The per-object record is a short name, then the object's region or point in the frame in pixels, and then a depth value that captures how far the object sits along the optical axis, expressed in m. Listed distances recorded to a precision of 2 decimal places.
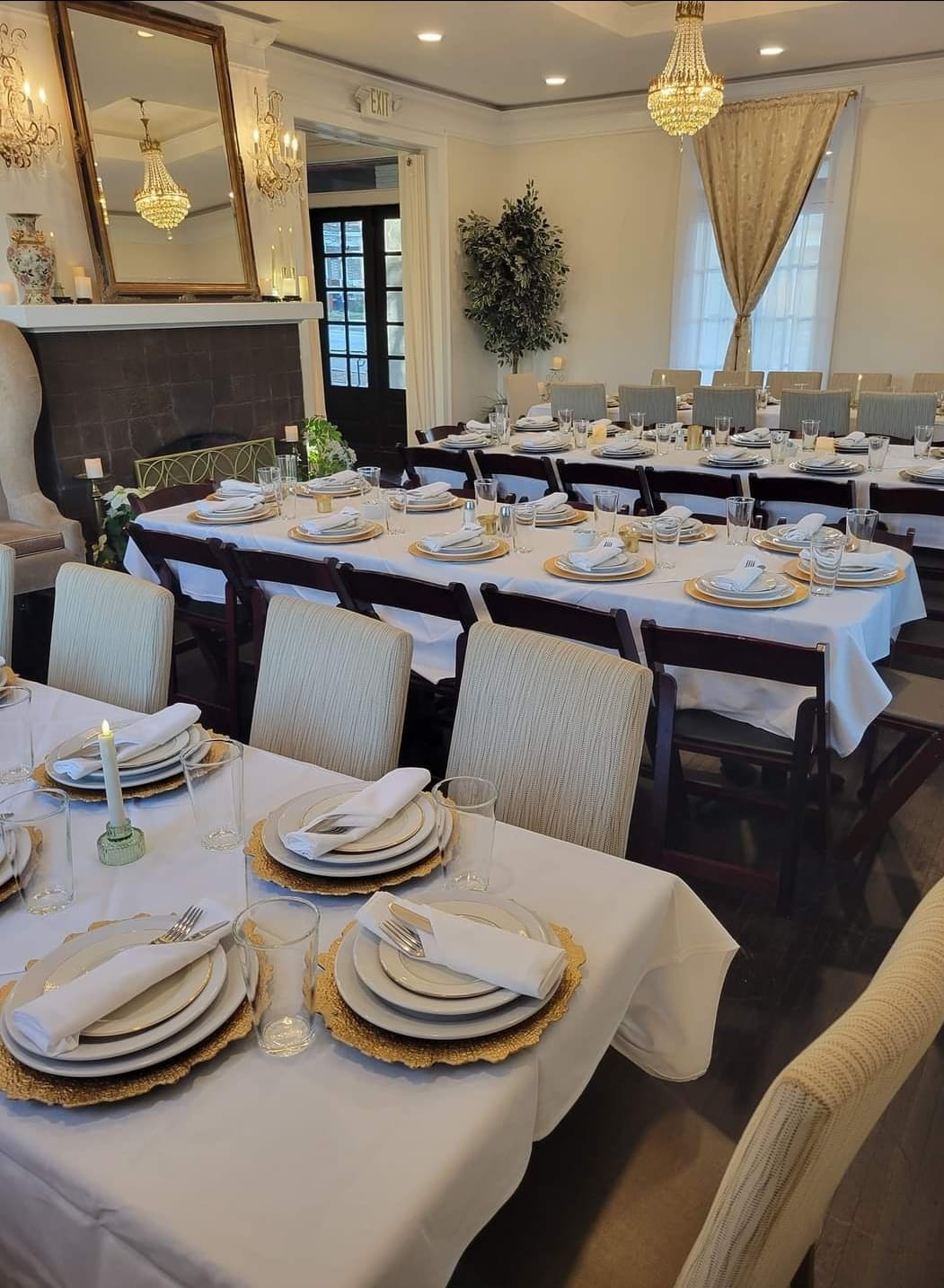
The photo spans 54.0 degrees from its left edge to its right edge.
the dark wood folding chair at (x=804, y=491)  3.39
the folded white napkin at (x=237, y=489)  3.49
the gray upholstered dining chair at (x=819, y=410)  4.87
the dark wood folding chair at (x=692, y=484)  3.57
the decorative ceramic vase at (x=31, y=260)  4.34
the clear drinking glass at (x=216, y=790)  1.28
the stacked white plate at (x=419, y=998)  0.96
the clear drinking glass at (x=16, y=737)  1.54
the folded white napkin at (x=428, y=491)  3.38
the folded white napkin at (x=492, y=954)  0.99
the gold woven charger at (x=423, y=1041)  0.93
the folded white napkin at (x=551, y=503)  3.15
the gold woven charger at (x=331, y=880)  1.22
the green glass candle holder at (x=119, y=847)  1.29
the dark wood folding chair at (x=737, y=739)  1.93
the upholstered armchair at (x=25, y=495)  4.26
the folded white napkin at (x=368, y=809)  1.24
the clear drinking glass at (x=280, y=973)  0.97
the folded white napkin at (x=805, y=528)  2.70
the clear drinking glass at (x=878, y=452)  3.68
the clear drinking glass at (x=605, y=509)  2.79
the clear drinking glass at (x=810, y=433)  4.16
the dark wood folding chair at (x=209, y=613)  2.87
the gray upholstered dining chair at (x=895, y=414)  4.59
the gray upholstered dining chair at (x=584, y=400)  5.58
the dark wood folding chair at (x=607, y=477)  3.78
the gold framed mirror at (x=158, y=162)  4.51
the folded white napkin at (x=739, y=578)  2.32
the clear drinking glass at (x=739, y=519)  2.66
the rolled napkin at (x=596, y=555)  2.53
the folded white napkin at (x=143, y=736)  1.49
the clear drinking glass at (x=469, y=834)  1.22
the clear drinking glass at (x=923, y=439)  3.86
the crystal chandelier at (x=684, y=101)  4.07
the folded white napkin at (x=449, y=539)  2.75
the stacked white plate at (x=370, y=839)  1.24
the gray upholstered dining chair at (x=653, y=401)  5.22
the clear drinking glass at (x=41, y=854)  1.19
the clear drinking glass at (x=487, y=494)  3.21
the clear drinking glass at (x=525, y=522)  2.98
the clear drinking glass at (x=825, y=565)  2.35
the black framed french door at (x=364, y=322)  8.12
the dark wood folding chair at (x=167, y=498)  3.47
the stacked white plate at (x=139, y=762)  1.49
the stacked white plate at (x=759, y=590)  2.30
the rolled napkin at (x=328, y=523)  2.98
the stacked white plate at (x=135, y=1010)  0.91
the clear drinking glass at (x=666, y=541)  2.65
